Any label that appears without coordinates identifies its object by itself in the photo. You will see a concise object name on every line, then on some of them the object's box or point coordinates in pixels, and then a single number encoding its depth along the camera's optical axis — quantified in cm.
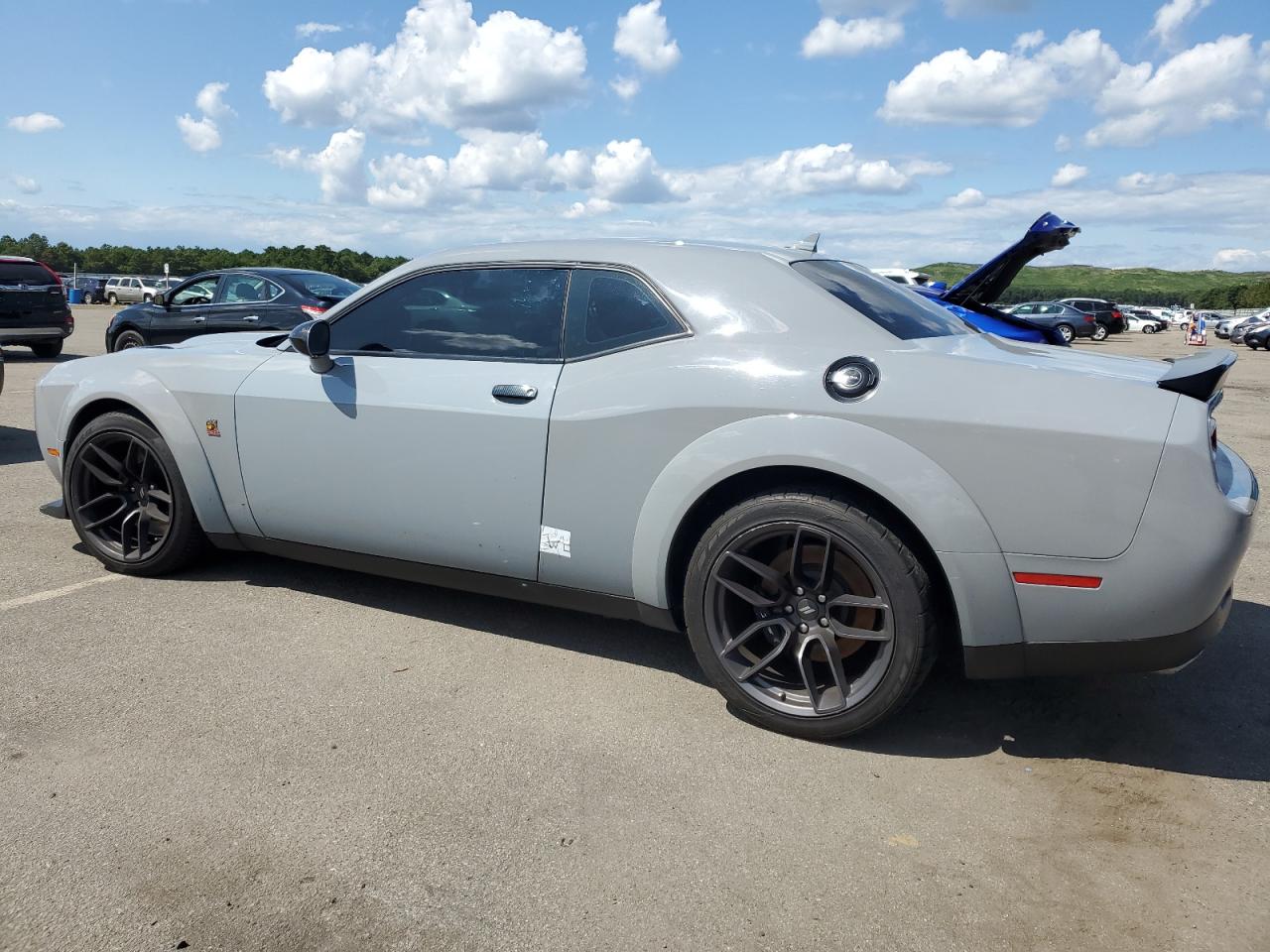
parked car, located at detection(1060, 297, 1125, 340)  4350
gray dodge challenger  281
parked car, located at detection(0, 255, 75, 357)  1444
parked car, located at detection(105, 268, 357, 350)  1161
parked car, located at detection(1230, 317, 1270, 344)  3609
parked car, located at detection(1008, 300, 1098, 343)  3825
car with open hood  858
